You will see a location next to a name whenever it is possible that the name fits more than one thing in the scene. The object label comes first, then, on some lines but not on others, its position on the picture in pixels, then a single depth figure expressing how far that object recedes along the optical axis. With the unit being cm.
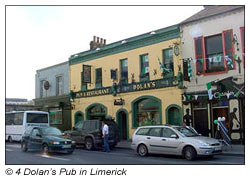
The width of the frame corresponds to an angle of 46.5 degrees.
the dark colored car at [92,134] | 1781
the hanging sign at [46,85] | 3120
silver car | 1235
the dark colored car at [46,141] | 1473
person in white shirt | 1650
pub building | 2030
